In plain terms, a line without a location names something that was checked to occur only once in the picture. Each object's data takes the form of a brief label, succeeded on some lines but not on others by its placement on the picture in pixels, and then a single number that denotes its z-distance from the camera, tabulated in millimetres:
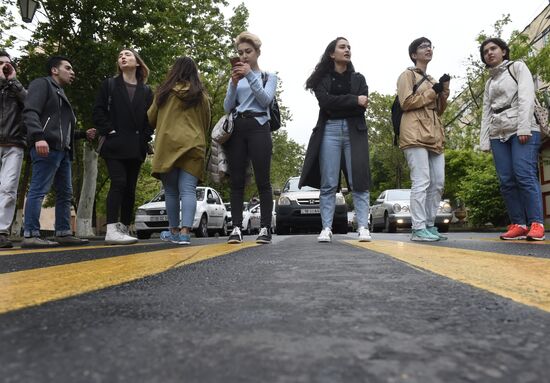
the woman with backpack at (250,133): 4914
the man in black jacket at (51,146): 5035
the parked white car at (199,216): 13977
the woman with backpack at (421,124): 5336
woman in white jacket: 4969
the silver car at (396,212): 15281
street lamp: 9000
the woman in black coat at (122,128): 5383
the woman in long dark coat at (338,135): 5082
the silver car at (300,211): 12477
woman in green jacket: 5270
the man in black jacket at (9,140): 5062
